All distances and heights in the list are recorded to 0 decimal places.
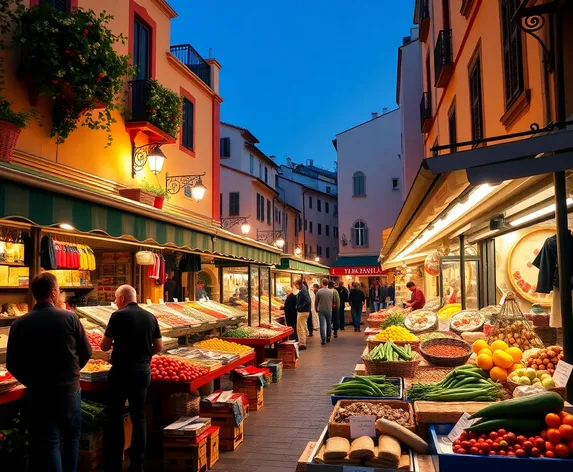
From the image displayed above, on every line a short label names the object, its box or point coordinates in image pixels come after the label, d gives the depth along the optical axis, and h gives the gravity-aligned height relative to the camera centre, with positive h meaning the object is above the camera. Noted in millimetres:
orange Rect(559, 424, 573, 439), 2787 -844
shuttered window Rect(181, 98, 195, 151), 14348 +4223
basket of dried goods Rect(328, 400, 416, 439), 3396 -953
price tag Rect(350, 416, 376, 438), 3328 -966
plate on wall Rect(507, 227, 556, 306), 9250 +144
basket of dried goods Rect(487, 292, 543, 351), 5023 -545
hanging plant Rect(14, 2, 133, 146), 7989 +3439
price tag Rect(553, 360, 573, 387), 3535 -691
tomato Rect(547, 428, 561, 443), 2812 -873
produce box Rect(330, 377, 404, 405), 4047 -951
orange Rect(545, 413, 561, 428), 2916 -818
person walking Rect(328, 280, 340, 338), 17647 -1135
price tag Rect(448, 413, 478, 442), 3129 -913
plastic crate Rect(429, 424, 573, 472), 2680 -985
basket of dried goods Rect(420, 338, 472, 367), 5070 -771
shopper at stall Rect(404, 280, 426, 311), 13042 -625
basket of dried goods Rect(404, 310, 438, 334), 7125 -665
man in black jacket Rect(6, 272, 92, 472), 4273 -763
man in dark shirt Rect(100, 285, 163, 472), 5312 -1021
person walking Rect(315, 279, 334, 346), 16344 -1042
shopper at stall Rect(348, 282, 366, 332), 21267 -1176
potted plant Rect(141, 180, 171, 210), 11540 +1944
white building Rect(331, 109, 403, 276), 38000 +6610
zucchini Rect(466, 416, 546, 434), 2988 -868
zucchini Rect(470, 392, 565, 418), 2993 -768
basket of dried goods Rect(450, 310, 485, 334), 6536 -611
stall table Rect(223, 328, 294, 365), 10609 -1370
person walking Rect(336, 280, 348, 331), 21864 -1305
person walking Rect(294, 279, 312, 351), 15680 -1112
